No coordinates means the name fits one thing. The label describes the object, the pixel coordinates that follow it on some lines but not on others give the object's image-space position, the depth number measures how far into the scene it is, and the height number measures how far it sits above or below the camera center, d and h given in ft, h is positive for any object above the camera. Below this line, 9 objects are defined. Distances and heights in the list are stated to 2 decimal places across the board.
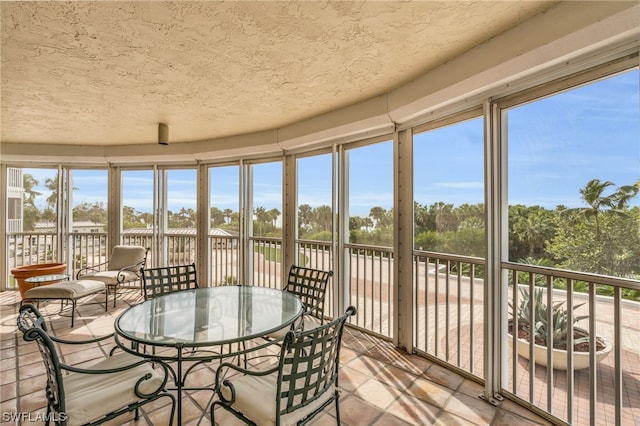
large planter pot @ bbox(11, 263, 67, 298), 14.78 -2.89
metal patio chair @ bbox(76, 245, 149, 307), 14.76 -2.61
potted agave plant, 6.33 -2.70
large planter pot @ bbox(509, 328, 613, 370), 6.06 -3.23
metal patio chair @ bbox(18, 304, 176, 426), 4.58 -3.05
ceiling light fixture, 12.50 +3.40
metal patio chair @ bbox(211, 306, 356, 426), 4.58 -3.00
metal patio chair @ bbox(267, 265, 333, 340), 8.52 -2.31
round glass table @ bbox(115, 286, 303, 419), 5.64 -2.36
